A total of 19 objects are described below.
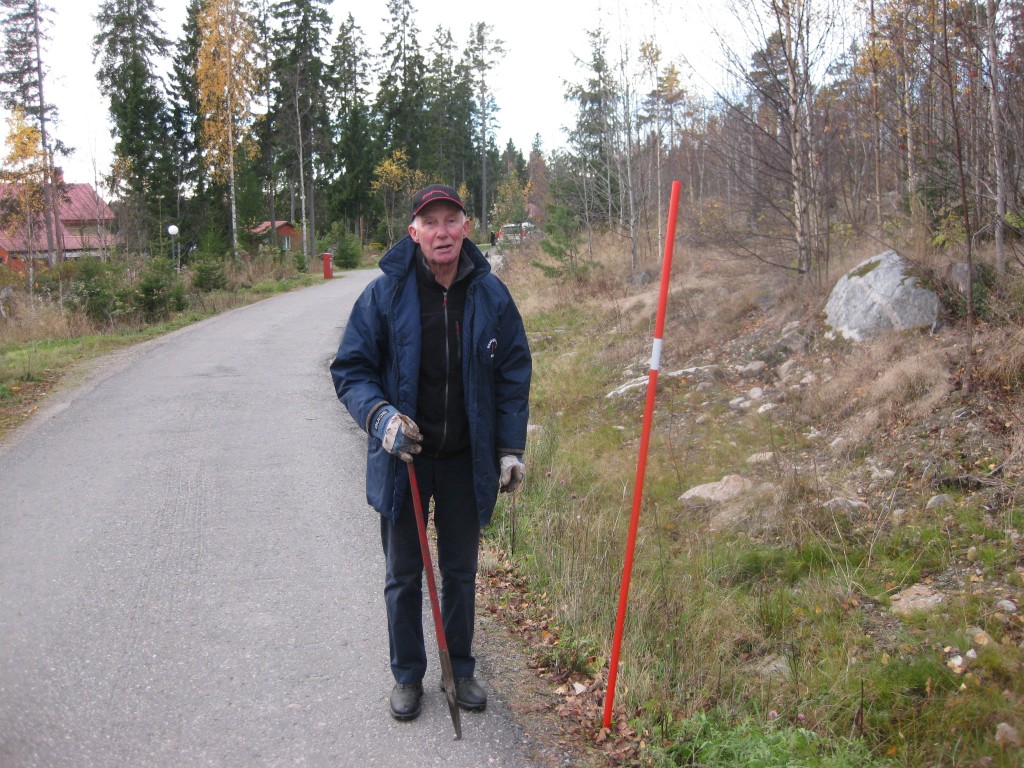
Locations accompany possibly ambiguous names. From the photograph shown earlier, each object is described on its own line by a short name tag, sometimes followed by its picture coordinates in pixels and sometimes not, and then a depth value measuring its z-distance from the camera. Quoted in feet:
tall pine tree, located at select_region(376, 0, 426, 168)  170.50
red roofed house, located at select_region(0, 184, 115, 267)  128.57
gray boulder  28.43
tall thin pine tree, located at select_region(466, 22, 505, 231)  198.08
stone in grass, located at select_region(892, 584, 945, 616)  14.84
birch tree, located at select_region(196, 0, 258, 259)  121.49
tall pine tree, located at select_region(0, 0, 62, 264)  114.93
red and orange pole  10.96
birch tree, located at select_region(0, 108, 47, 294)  116.78
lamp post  89.68
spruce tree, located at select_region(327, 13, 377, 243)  162.30
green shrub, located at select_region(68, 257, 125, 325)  52.70
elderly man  10.96
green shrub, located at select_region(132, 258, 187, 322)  56.13
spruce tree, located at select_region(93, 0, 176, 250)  119.03
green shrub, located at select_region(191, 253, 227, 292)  71.77
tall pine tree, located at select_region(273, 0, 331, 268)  139.23
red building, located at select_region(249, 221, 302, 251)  138.00
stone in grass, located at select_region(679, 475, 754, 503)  22.57
